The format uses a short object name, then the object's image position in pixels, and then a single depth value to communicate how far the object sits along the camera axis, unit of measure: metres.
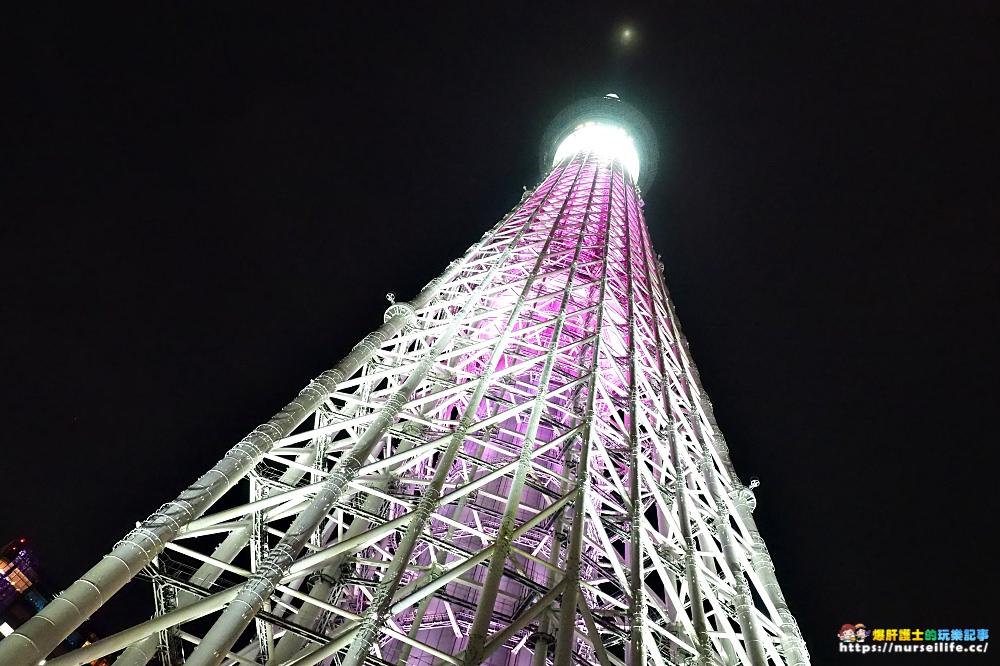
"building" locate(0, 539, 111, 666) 57.10
